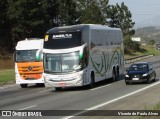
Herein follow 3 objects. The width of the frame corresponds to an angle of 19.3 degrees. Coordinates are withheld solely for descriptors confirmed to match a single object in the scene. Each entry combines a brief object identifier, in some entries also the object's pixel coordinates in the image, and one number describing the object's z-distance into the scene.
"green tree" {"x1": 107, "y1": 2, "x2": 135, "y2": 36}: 107.75
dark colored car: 31.59
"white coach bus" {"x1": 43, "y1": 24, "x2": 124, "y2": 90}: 28.09
